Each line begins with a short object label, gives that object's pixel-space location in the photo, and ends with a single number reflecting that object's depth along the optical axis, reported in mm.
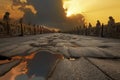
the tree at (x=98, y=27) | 14683
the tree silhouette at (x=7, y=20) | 14237
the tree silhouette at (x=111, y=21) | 11307
